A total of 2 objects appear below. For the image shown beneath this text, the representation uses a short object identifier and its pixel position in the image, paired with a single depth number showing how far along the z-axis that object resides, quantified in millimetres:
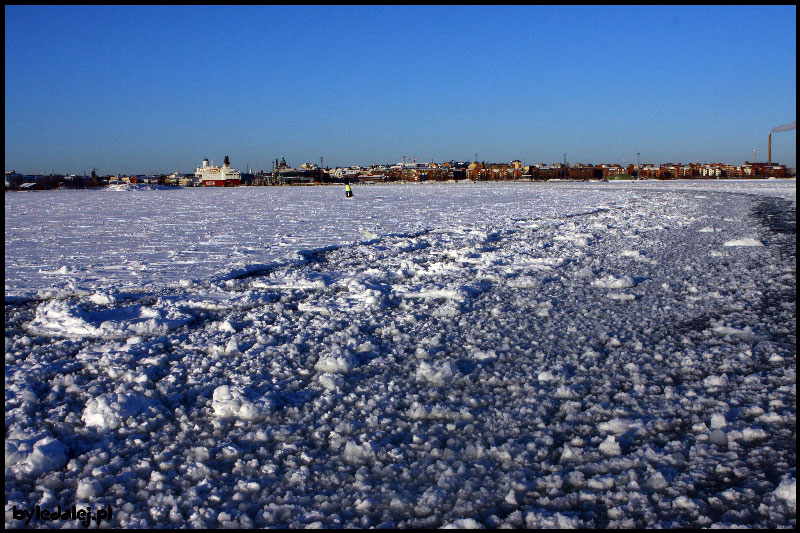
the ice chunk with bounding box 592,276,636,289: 4863
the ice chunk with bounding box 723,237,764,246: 7161
